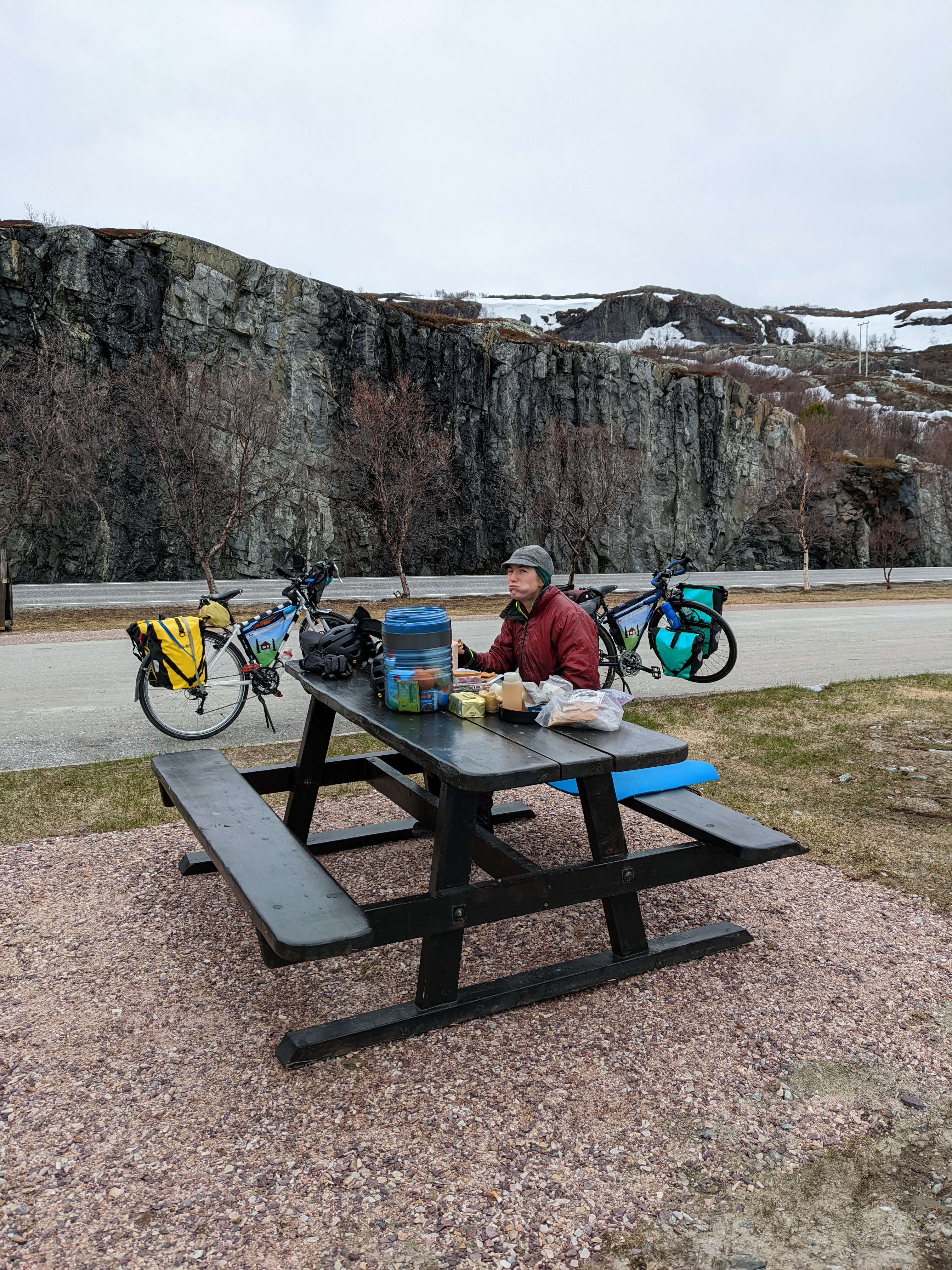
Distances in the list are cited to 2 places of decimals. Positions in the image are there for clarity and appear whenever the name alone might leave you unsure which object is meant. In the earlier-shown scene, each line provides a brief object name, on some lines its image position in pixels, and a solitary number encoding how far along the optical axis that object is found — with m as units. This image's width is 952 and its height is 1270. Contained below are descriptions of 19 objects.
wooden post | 16.39
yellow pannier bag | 6.78
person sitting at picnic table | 3.88
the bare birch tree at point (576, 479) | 30.39
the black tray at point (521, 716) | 3.50
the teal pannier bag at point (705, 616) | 9.20
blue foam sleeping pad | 3.97
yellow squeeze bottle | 3.48
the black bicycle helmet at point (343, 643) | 4.40
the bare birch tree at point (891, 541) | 37.31
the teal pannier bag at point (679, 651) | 9.19
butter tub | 3.51
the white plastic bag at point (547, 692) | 3.55
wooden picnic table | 2.81
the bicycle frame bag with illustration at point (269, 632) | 7.63
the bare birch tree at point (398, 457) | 27.62
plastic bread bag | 3.38
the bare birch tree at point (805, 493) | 35.84
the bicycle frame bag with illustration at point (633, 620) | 9.35
